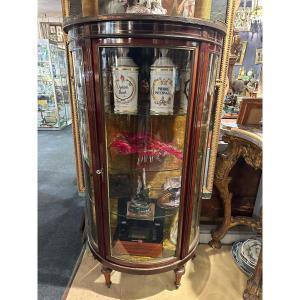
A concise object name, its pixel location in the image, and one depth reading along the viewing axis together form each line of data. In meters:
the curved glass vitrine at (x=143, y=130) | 0.89
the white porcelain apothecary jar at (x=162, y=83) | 1.01
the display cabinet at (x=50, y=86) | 4.72
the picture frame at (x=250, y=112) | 1.46
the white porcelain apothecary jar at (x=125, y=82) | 1.01
